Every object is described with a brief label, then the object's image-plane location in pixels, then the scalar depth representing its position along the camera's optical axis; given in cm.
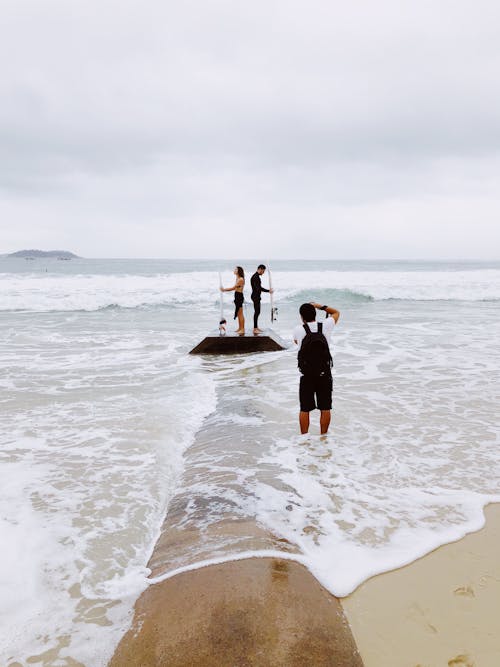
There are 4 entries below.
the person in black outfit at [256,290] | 1152
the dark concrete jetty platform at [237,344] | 1105
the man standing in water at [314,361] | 537
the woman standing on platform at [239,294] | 1096
